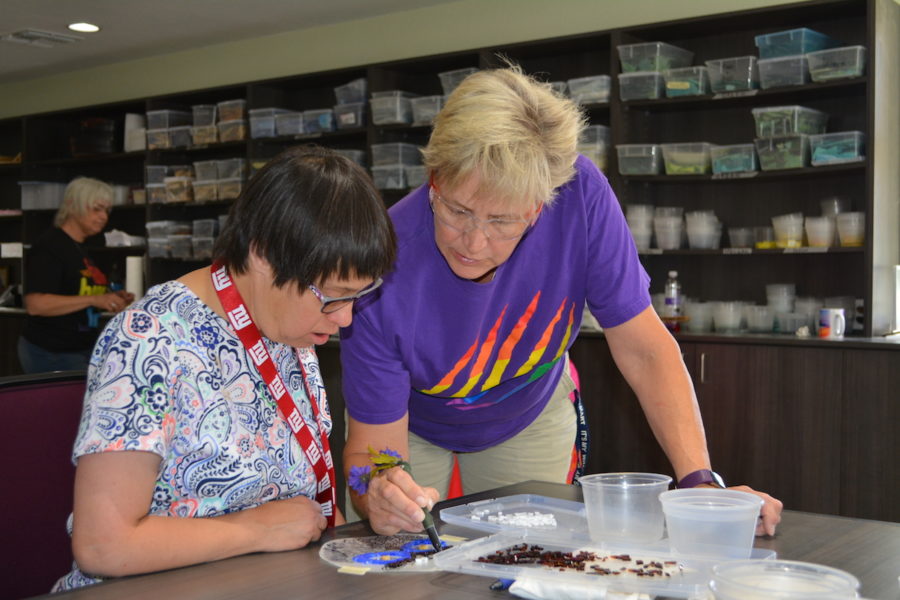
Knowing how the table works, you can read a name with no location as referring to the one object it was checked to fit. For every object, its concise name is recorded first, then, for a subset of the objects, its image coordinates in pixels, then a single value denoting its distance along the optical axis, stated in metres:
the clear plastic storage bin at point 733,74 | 4.28
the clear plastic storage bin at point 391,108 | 5.39
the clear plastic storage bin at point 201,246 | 6.32
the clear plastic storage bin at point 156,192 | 6.62
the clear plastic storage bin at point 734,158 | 4.31
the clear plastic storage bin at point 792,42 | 4.09
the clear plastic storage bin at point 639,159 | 4.53
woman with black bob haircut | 1.29
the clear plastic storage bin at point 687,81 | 4.43
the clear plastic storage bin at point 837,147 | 4.00
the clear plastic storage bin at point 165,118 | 6.64
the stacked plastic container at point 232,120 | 6.23
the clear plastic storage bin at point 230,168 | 6.19
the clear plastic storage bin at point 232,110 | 6.23
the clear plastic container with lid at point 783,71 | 4.11
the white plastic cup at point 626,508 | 1.38
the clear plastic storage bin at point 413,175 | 5.30
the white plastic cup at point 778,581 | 0.99
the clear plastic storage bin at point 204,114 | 6.44
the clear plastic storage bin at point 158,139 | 6.66
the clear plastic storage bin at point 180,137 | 6.57
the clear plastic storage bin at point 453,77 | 5.20
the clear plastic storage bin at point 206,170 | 6.36
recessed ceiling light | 6.32
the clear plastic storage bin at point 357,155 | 5.64
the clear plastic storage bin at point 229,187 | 6.20
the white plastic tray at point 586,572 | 1.18
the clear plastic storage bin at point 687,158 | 4.47
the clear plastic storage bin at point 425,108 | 5.22
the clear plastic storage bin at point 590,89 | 4.67
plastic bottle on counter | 4.46
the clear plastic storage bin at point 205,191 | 6.33
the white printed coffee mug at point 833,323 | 4.02
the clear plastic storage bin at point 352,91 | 5.62
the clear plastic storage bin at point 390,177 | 5.39
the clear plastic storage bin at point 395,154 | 5.41
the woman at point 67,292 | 5.11
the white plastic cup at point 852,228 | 4.05
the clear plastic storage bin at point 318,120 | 5.77
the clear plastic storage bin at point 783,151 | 4.13
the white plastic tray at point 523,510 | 1.49
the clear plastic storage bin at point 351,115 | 5.62
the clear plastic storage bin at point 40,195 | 7.50
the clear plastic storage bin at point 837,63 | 3.96
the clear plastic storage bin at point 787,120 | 4.15
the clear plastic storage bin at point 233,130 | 6.23
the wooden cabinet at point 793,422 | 3.70
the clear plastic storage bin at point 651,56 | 4.49
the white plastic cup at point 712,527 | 1.29
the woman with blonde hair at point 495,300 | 1.58
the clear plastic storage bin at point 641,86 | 4.49
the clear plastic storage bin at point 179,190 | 6.51
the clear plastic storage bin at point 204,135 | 6.39
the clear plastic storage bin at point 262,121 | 6.02
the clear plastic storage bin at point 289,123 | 5.90
